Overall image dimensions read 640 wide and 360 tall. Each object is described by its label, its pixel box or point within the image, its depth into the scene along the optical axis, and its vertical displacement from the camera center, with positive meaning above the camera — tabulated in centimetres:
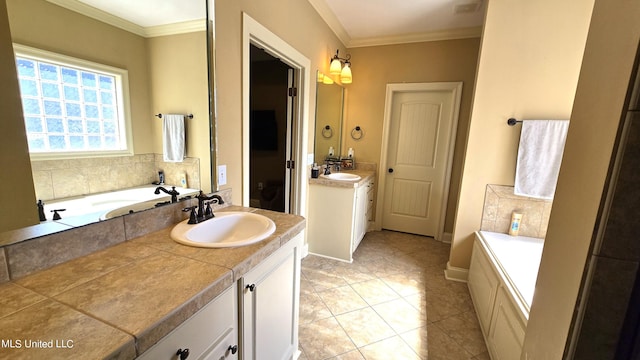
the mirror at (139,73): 89 +28
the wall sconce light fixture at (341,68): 305 +87
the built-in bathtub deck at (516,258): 156 -79
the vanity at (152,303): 60 -46
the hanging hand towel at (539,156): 214 -4
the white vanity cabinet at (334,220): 279 -84
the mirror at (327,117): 303 +30
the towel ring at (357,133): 381 +14
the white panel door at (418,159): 353 -18
